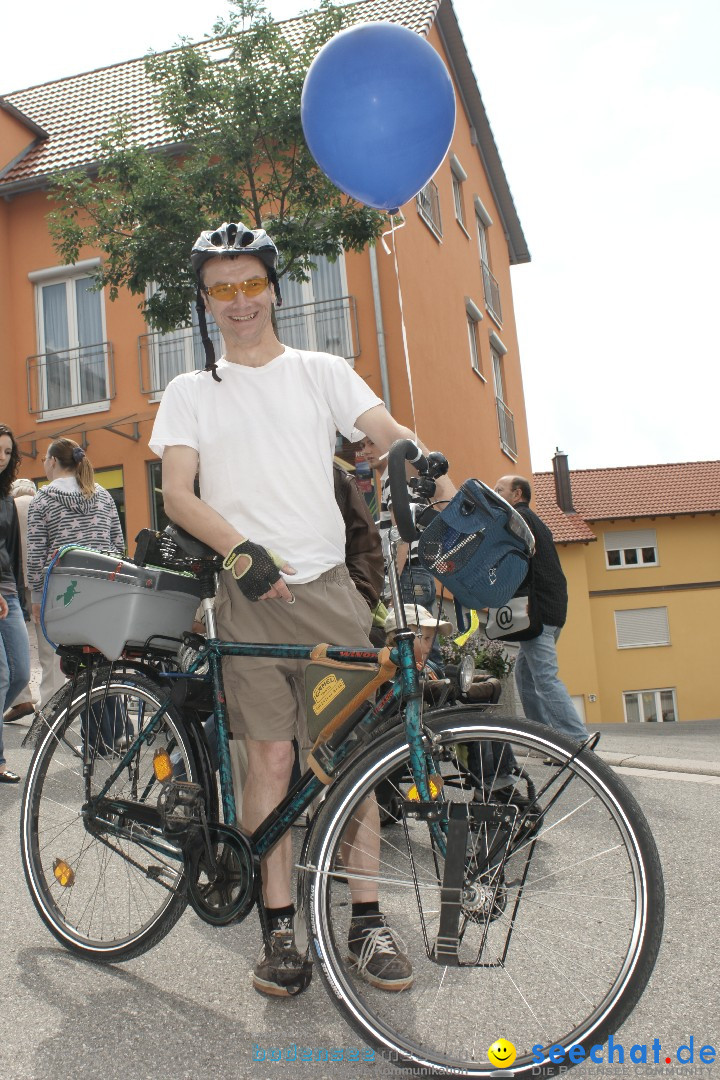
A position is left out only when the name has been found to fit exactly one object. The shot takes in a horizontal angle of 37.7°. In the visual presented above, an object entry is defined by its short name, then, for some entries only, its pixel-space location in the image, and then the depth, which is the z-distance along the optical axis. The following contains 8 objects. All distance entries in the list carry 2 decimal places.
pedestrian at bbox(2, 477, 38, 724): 6.66
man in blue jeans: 6.49
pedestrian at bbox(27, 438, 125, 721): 6.44
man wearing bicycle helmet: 2.89
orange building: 16.31
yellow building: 37.50
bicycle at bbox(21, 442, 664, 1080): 2.21
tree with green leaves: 11.12
